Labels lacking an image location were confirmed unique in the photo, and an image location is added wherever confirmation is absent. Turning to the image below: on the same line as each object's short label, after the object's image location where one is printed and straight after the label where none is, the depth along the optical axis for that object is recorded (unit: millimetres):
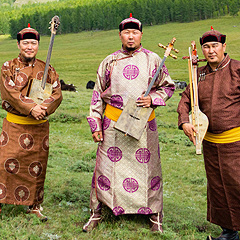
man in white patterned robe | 4148
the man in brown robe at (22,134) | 4238
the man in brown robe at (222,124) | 3701
